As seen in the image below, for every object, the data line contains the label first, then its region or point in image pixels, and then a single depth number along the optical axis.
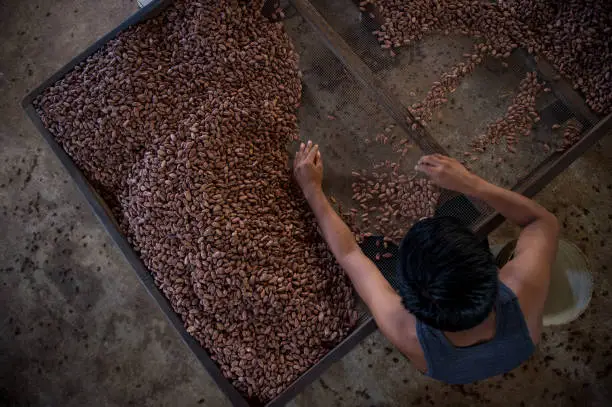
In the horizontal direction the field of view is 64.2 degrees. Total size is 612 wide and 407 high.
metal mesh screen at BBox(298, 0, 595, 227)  1.94
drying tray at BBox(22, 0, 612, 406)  1.71
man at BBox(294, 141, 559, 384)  1.15
